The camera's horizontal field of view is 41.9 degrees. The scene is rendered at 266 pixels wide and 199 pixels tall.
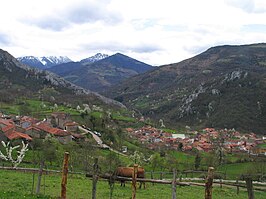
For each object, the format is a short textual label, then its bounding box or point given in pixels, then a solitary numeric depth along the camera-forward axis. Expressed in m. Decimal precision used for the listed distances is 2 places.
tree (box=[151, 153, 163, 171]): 71.07
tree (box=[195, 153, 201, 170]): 79.25
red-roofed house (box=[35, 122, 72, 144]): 91.28
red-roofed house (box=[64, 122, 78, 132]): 107.69
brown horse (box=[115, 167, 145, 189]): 32.94
